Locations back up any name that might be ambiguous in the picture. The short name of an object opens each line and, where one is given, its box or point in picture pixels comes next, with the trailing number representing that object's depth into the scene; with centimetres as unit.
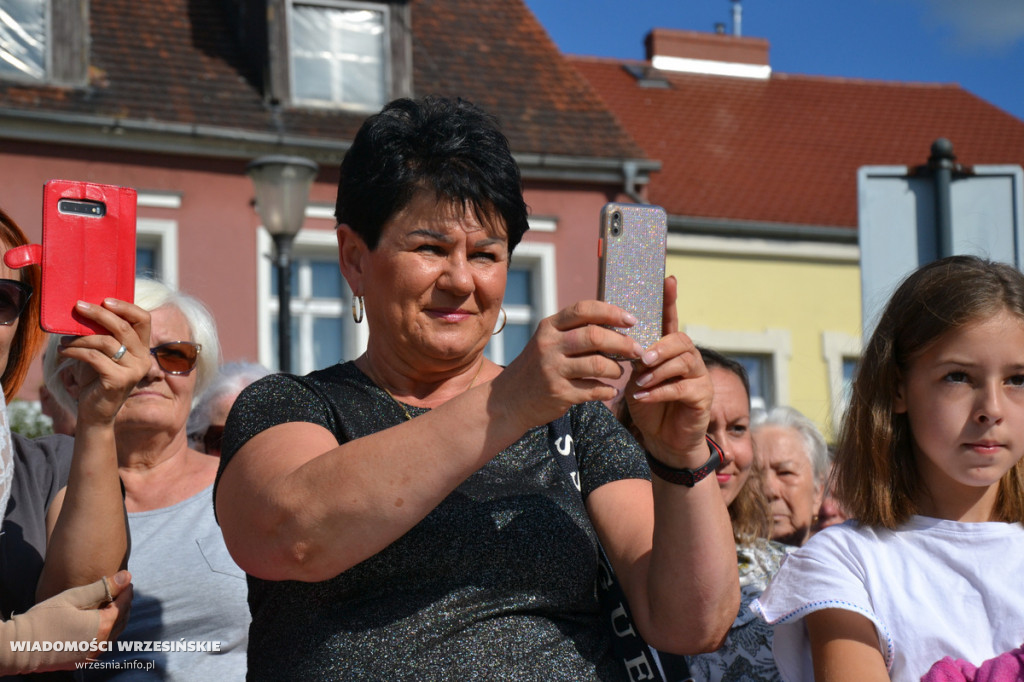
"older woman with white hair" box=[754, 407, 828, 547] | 460
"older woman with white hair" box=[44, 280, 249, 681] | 319
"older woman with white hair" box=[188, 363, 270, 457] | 477
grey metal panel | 455
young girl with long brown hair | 244
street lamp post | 822
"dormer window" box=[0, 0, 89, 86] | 1202
